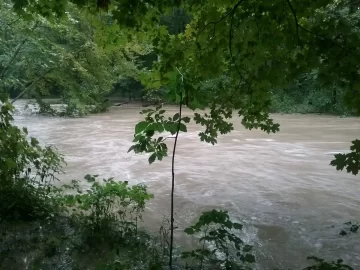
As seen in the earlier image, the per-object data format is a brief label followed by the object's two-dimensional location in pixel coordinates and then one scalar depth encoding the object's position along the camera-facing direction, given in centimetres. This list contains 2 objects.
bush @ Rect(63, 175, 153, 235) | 431
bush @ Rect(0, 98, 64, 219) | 401
